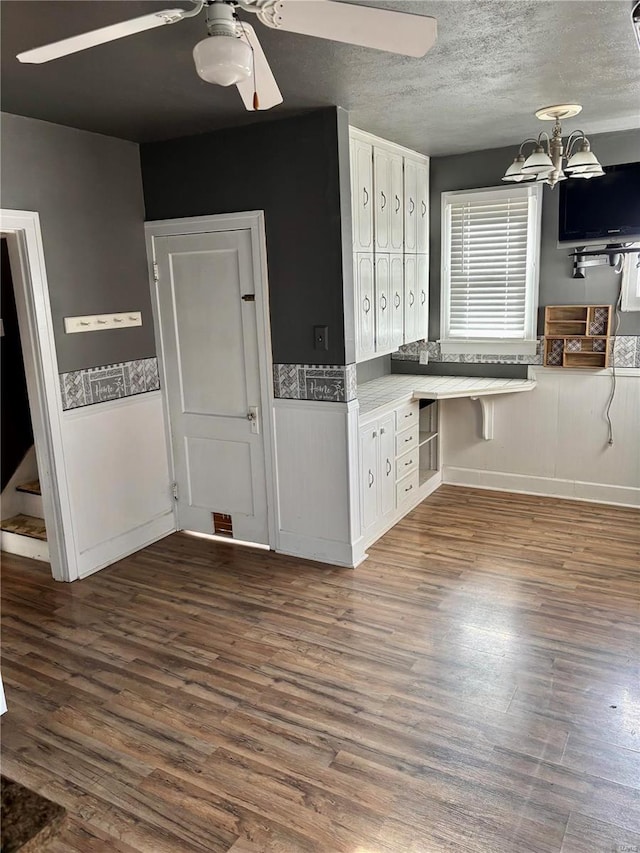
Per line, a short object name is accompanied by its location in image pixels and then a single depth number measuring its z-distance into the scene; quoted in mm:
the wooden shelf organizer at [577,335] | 4555
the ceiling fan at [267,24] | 1553
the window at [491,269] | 4699
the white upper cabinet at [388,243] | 3883
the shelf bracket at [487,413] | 5012
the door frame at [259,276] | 3758
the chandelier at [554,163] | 3316
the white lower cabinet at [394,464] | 4012
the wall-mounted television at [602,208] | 4184
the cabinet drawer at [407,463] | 4484
